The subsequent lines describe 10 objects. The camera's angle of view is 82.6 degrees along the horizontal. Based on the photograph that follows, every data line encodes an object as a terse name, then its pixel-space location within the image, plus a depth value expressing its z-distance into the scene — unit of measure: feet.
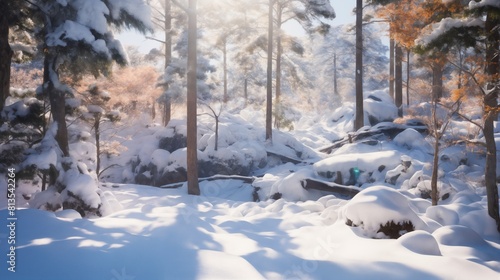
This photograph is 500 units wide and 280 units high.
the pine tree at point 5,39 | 20.04
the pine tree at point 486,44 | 18.16
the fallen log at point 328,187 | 29.61
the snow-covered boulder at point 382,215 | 14.62
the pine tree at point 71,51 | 19.45
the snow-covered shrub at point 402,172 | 32.17
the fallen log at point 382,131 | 46.62
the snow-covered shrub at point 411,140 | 40.54
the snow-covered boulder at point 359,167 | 34.12
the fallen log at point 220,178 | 39.78
